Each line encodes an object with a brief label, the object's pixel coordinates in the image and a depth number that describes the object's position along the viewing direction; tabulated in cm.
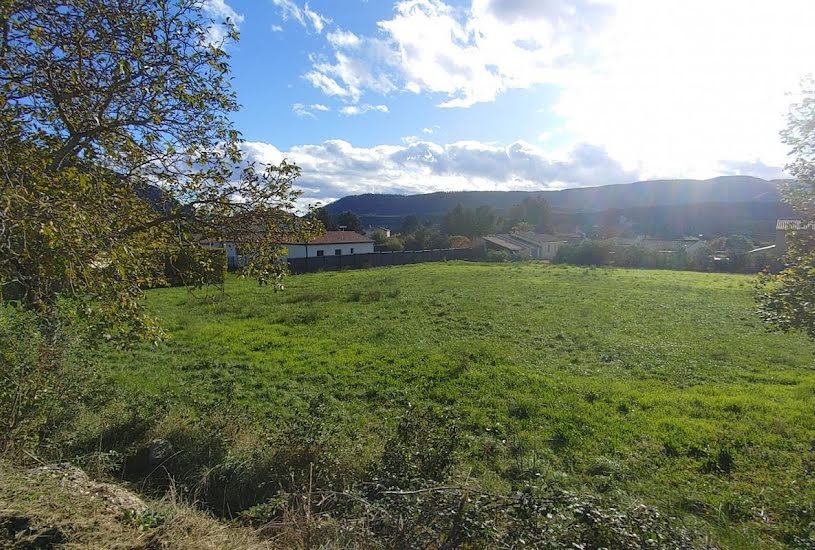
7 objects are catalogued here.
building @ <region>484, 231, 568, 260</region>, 5562
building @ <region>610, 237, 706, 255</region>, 4121
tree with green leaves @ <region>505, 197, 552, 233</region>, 10350
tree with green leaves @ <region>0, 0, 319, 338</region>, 339
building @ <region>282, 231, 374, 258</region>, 4269
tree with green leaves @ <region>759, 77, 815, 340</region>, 517
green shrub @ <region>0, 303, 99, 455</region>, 441
